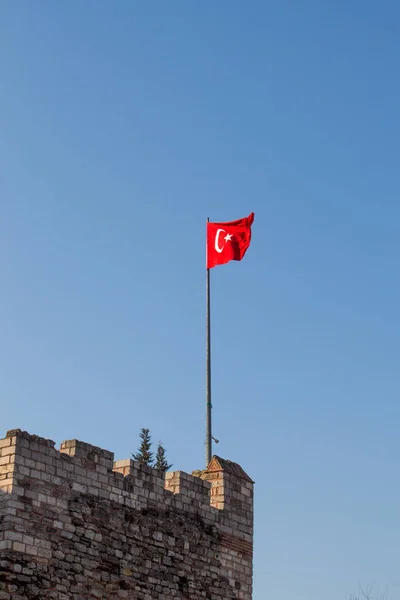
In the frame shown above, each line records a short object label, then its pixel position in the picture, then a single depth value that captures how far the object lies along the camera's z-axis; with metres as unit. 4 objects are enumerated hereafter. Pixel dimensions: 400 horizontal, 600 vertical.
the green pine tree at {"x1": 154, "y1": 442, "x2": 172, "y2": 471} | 55.06
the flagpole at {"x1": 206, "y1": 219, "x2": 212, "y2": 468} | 24.95
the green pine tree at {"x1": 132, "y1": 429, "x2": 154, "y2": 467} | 55.20
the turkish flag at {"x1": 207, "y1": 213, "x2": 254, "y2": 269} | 28.67
